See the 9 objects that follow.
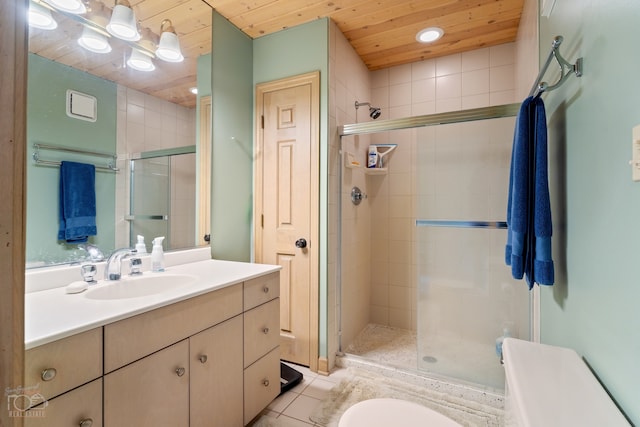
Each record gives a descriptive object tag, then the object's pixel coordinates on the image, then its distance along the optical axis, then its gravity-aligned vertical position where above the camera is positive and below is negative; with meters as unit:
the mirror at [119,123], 1.20 +0.46
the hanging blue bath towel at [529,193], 1.01 +0.08
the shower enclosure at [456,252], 1.80 -0.25
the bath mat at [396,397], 1.58 -1.11
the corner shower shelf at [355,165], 2.27 +0.42
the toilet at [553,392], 0.58 -0.41
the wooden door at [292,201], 2.06 +0.10
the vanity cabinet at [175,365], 0.80 -0.53
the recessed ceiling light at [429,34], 2.16 +1.39
